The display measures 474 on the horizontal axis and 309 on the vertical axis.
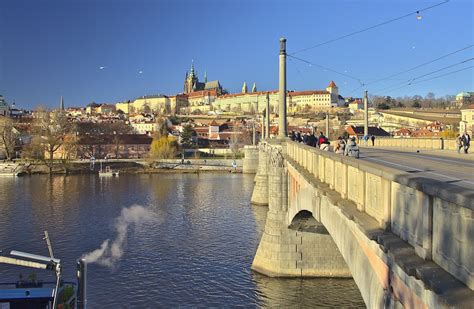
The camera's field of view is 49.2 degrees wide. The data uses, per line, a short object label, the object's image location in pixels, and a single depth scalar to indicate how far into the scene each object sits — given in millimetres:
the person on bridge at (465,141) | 24634
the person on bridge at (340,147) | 20756
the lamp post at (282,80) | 22281
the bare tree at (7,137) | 105375
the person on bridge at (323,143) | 20750
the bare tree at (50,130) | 98875
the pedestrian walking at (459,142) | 24986
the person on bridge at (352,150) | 19306
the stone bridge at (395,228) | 4332
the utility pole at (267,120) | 52562
